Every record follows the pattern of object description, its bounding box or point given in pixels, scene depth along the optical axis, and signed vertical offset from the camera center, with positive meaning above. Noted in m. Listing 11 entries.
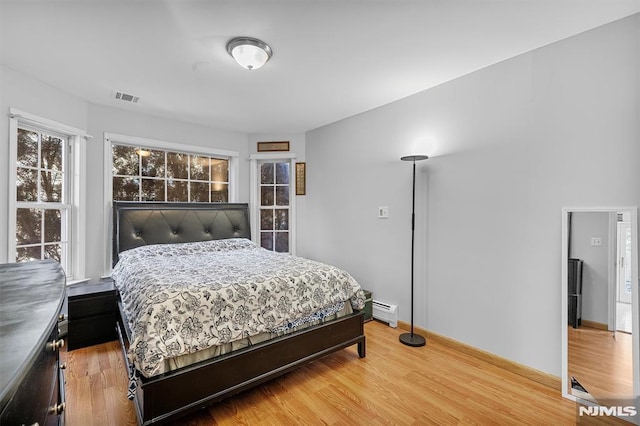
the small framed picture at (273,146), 4.12 +0.93
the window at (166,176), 3.37 +0.45
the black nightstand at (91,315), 2.48 -0.92
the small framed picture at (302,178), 4.13 +0.48
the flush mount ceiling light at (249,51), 1.91 +1.09
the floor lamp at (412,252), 2.55 -0.38
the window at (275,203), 4.18 +0.12
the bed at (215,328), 1.52 -0.73
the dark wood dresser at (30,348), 0.58 -0.31
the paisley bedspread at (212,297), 1.53 -0.55
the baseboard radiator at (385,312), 3.01 -1.07
